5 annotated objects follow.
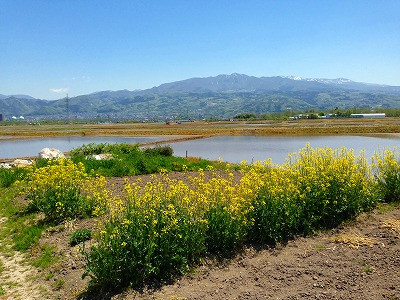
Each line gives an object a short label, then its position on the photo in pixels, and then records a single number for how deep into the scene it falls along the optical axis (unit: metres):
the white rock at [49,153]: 24.06
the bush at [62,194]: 11.34
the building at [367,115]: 149.12
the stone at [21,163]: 23.60
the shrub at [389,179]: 11.82
